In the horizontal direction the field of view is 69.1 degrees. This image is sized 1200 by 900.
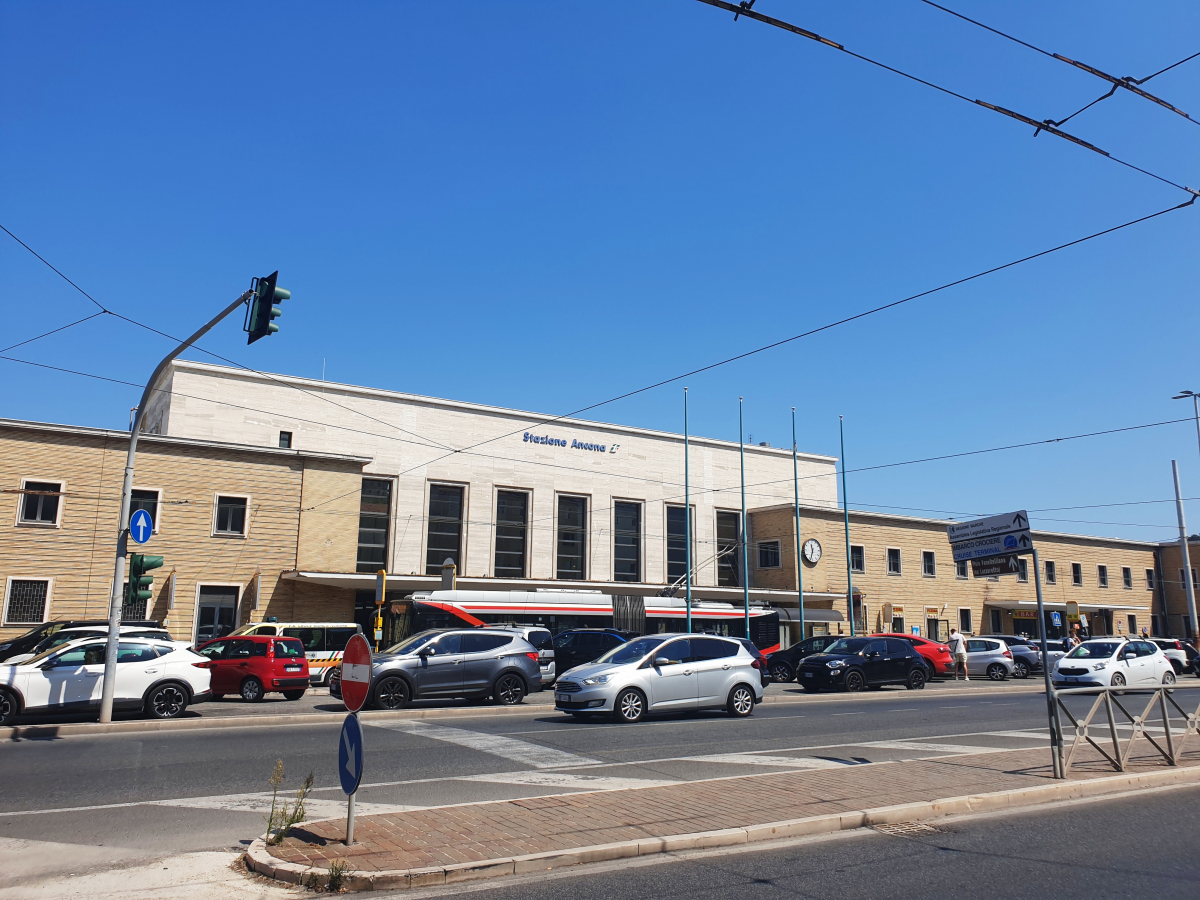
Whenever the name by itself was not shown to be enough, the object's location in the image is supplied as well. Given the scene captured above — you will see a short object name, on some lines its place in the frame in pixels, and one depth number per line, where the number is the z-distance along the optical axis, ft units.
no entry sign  22.77
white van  83.97
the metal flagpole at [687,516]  125.80
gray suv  57.67
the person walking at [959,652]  104.78
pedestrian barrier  32.83
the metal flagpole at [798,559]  136.87
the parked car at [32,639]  73.12
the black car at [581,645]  86.79
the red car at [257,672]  68.13
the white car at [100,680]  49.24
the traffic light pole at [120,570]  49.11
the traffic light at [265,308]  43.21
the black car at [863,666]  77.05
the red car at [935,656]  99.71
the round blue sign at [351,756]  21.57
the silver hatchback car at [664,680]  51.49
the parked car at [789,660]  95.20
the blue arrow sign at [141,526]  52.29
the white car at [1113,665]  79.46
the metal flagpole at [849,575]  138.78
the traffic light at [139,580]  57.52
